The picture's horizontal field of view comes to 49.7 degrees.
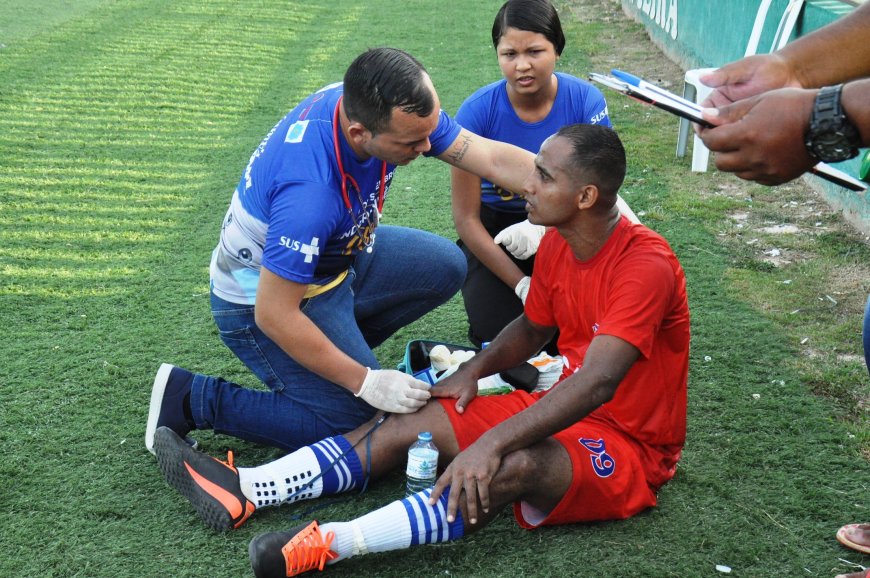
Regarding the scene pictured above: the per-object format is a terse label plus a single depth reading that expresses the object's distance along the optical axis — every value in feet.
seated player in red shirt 8.53
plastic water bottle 9.30
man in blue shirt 9.46
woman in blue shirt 12.62
